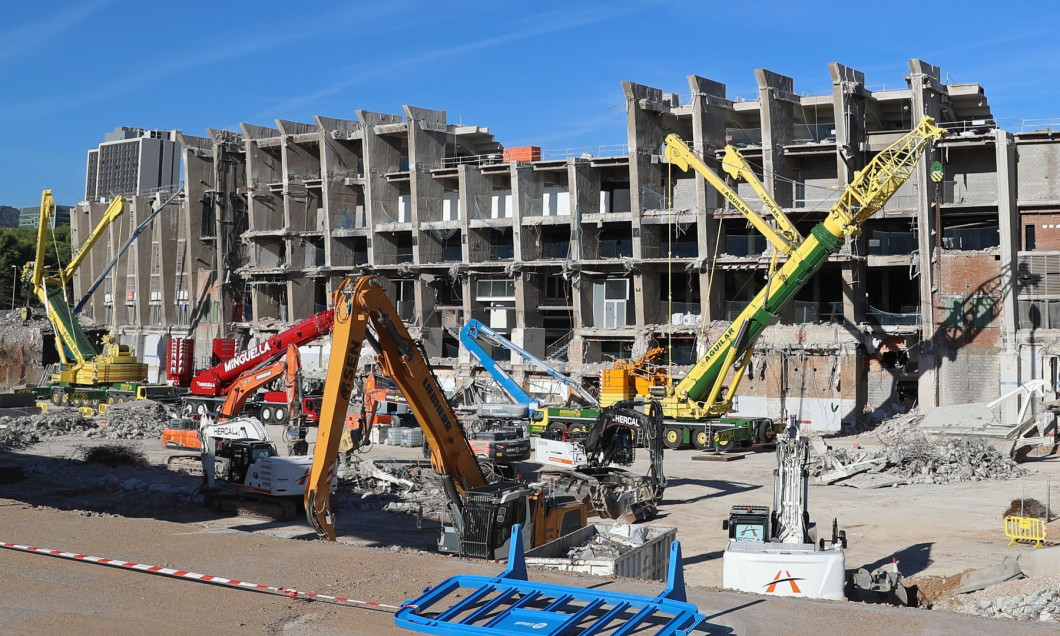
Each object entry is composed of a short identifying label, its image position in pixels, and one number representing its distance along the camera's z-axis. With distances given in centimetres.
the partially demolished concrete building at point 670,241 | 4331
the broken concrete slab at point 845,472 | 3012
